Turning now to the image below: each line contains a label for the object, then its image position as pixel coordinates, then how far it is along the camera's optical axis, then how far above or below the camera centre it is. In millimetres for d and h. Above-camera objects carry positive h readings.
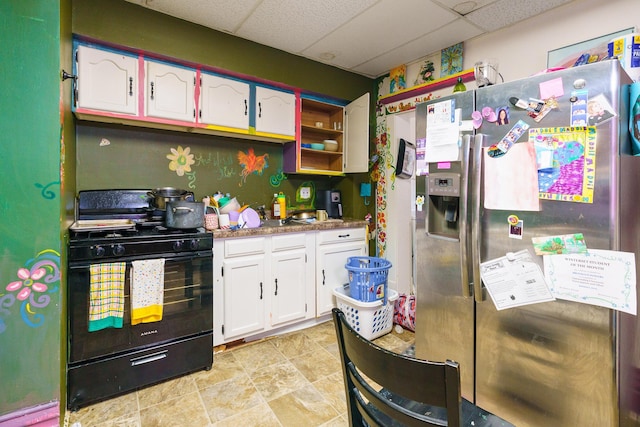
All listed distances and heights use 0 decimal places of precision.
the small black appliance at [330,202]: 3482 +58
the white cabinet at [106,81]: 2098 +864
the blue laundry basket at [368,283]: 2646 -638
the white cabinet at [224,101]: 2553 +879
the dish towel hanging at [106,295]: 1837 -525
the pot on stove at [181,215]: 2189 -57
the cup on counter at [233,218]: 2702 -94
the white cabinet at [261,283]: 2410 -629
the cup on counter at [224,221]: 2596 -116
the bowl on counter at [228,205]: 2773 +17
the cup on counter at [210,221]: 2484 -115
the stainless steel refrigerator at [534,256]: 1142 -258
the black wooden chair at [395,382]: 622 -383
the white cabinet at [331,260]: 2936 -499
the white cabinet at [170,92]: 2340 +873
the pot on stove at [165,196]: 2346 +84
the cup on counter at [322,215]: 3344 -82
